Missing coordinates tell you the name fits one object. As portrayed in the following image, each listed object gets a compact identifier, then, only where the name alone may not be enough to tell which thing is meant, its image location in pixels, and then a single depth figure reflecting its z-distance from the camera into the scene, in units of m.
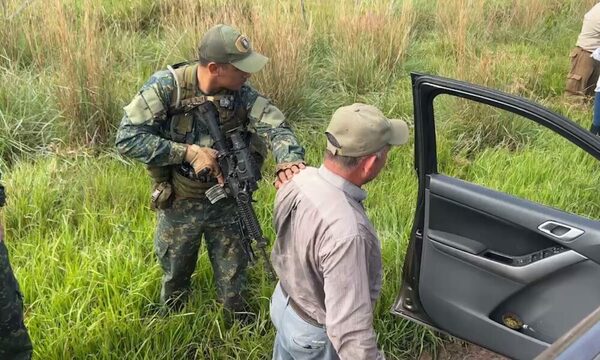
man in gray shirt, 1.60
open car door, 1.99
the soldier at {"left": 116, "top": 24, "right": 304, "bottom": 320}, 2.34
